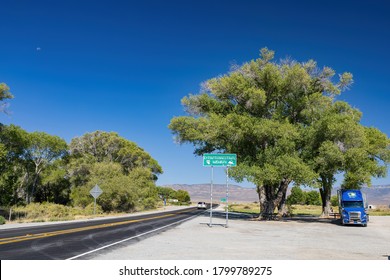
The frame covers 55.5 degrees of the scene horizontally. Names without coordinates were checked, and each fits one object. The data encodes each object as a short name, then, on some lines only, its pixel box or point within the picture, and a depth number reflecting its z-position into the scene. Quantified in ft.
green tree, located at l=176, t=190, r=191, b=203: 519.19
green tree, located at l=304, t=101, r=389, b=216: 107.34
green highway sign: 87.30
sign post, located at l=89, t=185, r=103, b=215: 126.51
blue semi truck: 107.04
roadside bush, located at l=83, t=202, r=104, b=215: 165.14
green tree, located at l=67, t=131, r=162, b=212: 179.01
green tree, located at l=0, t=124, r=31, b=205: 172.84
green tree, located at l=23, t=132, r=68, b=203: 208.33
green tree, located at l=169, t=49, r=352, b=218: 108.17
